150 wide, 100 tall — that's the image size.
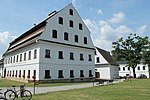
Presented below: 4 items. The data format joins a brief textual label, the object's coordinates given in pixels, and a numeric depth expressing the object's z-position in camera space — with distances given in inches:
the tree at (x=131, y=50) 2068.2
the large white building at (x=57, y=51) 1192.8
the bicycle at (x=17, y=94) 451.2
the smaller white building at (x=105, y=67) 1925.9
